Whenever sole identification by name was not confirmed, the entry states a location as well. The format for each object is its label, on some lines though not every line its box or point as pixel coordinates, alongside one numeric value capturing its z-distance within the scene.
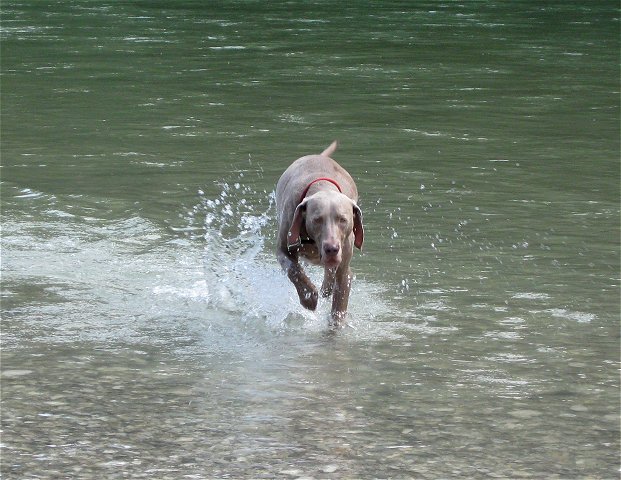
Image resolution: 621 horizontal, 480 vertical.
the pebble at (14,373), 14.73
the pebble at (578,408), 13.81
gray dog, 16.39
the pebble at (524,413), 13.62
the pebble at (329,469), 12.05
